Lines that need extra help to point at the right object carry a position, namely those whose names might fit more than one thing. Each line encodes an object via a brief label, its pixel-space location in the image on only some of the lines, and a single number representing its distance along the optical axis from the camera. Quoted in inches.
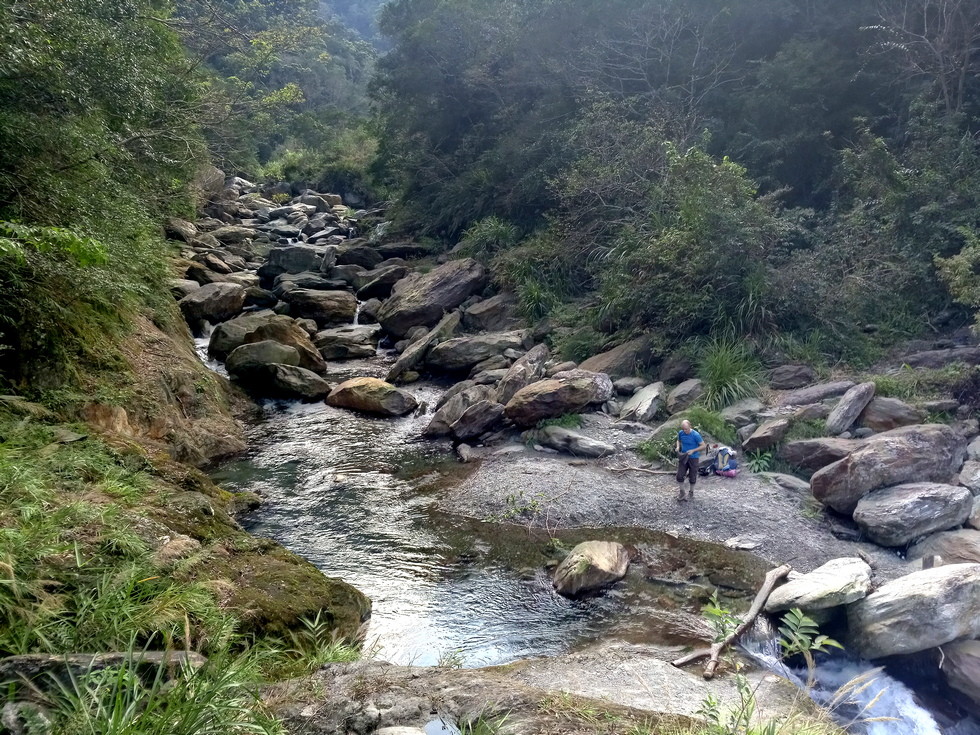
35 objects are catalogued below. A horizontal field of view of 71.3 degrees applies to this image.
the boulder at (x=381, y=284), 824.9
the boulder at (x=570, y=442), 423.5
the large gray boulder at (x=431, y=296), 706.8
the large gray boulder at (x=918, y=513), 307.0
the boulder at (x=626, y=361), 518.3
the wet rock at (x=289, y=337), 598.9
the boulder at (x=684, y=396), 457.4
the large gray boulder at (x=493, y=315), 674.2
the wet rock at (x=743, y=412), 427.5
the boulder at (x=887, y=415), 382.6
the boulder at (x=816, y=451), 367.6
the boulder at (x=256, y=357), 562.9
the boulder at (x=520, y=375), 499.2
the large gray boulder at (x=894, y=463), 331.3
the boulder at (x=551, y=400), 454.0
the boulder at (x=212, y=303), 692.7
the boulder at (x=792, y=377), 458.0
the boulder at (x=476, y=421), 467.2
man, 366.3
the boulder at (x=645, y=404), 458.0
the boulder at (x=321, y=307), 762.2
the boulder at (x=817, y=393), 428.1
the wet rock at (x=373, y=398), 527.8
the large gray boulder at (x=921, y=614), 235.0
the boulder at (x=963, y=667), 224.7
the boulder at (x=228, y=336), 609.9
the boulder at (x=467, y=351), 595.4
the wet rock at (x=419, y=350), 604.4
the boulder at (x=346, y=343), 677.9
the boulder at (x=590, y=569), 291.9
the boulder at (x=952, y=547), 286.0
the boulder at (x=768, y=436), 398.9
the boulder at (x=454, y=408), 483.2
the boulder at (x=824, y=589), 255.4
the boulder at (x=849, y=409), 392.3
